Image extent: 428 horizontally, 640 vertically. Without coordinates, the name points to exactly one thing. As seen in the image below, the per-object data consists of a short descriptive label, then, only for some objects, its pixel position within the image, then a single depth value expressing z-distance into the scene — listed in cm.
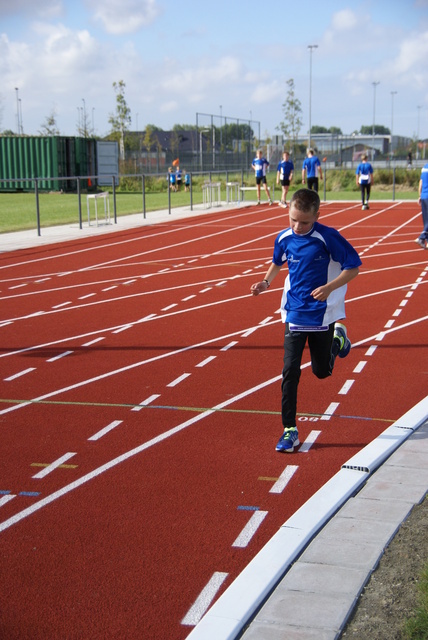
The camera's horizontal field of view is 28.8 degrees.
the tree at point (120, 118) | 6194
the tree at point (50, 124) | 6462
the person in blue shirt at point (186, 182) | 4381
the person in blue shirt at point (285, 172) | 2969
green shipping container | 4491
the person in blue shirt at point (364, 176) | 2925
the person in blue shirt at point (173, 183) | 4351
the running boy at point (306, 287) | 555
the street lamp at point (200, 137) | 5088
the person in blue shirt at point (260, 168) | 3077
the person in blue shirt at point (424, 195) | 1617
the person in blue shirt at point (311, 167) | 2930
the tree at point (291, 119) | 6341
